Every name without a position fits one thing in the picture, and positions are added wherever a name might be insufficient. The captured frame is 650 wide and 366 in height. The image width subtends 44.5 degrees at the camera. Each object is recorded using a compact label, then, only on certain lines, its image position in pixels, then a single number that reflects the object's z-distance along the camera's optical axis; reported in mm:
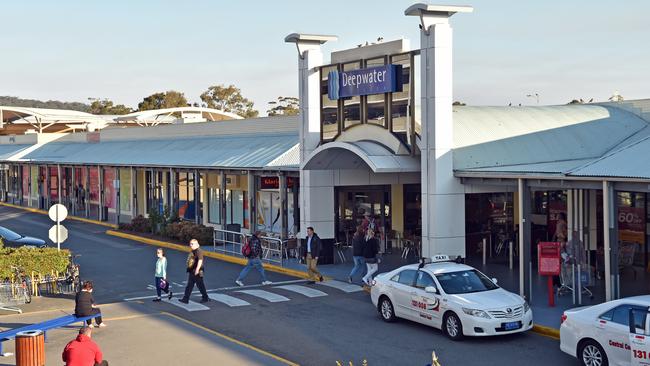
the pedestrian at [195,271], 19891
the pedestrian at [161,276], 20234
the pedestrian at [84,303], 16766
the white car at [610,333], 12031
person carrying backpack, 22406
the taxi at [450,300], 15148
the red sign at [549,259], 18234
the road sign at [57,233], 21641
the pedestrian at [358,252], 21859
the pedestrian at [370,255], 21344
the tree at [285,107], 106938
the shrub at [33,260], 21047
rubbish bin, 13539
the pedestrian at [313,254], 22641
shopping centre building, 20328
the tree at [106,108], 128625
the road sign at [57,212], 21922
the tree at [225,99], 113625
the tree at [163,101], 118375
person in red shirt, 11820
